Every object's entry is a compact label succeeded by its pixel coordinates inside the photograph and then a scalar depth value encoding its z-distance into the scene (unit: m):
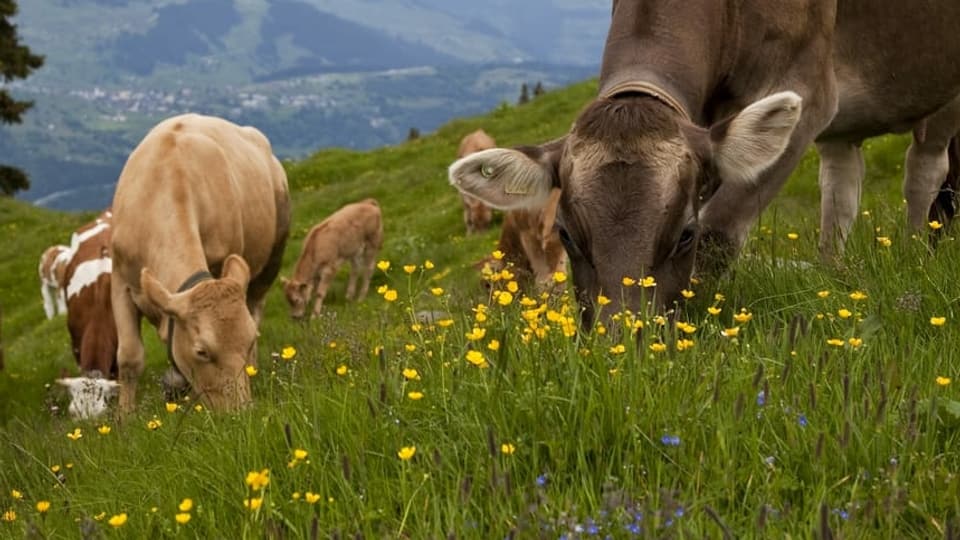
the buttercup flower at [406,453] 2.73
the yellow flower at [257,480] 2.53
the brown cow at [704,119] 5.21
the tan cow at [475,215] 24.30
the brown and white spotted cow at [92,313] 12.55
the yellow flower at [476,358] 3.23
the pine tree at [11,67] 37.66
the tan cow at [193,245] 8.12
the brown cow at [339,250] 23.00
